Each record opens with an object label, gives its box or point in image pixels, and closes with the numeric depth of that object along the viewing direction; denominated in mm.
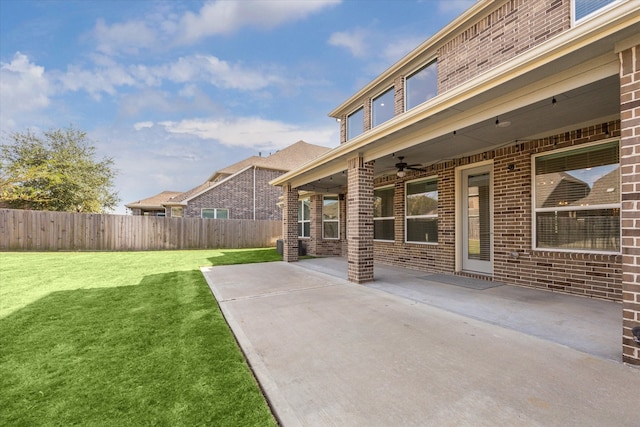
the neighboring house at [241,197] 19766
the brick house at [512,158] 2543
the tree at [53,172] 15391
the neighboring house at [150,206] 25047
